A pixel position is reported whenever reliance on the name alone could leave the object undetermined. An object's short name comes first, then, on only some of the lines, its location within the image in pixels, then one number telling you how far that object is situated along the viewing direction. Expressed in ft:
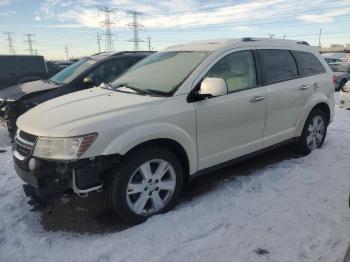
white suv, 10.81
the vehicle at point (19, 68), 37.42
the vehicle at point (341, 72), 54.19
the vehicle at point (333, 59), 77.79
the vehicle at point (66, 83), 21.15
